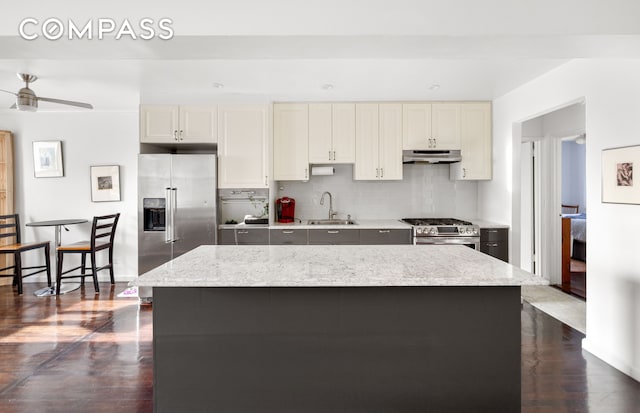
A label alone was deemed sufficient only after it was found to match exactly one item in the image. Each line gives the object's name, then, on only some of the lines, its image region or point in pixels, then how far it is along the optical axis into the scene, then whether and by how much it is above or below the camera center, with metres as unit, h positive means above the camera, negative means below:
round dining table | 4.53 -0.47
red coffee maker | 4.76 -0.09
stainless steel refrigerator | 4.23 -0.02
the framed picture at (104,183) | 5.16 +0.29
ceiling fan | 3.40 +0.98
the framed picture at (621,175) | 2.48 +0.16
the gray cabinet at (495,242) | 4.23 -0.48
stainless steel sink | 4.66 -0.26
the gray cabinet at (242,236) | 4.34 -0.39
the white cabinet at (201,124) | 4.43 +0.93
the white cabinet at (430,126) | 4.62 +0.93
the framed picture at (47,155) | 5.14 +0.68
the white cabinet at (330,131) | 4.60 +0.87
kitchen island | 1.86 -0.73
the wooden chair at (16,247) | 4.57 -0.52
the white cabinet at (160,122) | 4.41 +0.96
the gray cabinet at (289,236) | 4.33 -0.40
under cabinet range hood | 4.55 +0.54
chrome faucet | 4.98 -0.05
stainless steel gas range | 4.23 -0.38
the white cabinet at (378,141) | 4.62 +0.74
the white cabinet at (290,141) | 4.59 +0.75
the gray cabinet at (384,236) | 4.30 -0.40
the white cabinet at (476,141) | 4.62 +0.74
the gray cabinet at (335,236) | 4.30 -0.40
